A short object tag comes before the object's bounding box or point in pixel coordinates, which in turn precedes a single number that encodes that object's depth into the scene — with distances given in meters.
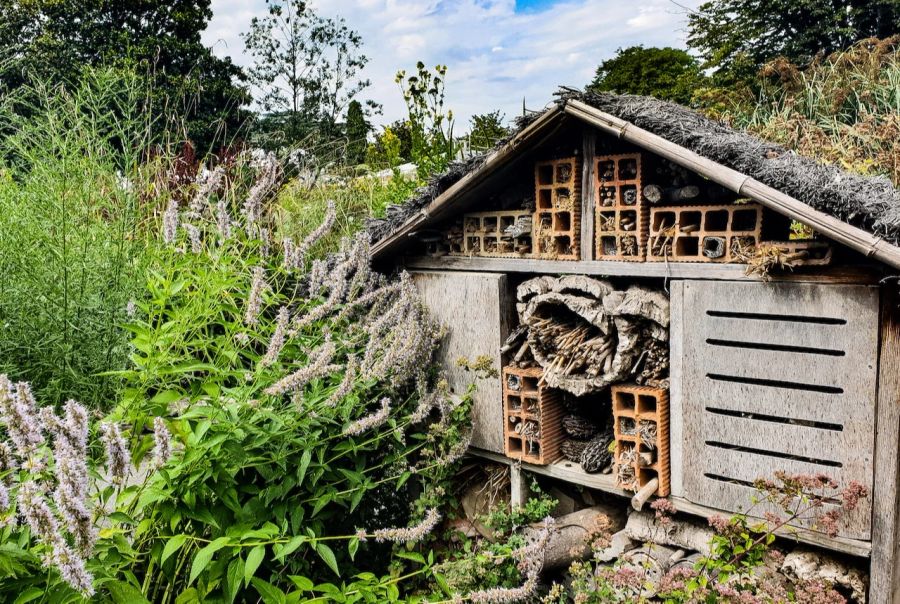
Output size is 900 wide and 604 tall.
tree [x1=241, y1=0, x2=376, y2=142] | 24.98
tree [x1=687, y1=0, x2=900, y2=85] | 19.66
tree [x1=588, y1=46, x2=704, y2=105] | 23.33
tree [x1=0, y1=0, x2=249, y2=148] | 20.81
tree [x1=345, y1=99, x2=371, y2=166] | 22.16
